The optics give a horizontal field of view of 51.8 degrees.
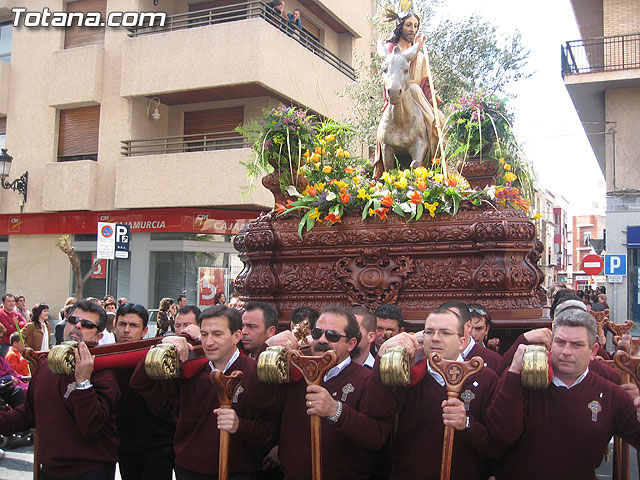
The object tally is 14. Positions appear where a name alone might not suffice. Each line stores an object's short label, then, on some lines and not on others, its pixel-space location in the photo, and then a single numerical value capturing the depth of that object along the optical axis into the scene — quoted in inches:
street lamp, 746.2
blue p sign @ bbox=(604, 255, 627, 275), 611.2
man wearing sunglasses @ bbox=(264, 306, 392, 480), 133.2
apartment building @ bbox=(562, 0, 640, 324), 676.1
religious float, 234.7
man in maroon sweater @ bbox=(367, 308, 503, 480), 128.0
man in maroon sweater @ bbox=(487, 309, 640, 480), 120.9
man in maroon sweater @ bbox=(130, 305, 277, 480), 139.9
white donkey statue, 289.4
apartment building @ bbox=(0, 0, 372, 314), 671.1
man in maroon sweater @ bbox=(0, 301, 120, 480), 140.1
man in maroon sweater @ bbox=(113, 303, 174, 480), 169.8
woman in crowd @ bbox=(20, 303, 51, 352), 374.0
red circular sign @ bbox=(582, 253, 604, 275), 666.2
